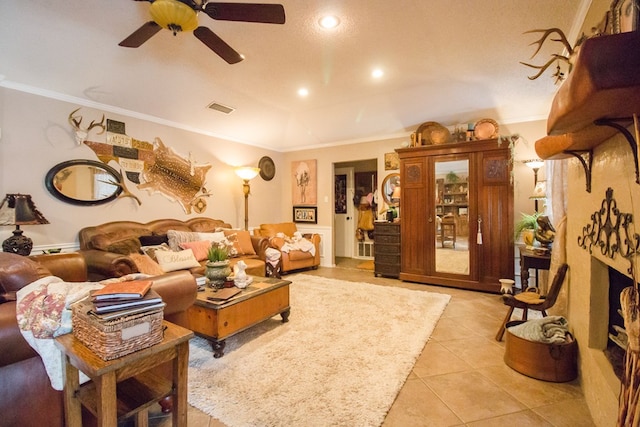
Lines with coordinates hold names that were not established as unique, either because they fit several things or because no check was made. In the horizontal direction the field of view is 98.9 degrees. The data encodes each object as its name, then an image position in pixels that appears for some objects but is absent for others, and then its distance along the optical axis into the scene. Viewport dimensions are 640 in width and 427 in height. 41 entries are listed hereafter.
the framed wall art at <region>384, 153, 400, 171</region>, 5.10
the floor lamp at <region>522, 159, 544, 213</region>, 3.78
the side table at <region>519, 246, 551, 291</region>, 2.75
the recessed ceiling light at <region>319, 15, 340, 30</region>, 2.32
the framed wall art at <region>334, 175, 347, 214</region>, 6.86
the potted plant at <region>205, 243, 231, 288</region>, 2.59
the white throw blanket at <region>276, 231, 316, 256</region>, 5.02
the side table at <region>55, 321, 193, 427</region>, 0.98
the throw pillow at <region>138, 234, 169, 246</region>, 3.54
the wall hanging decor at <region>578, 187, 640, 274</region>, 1.11
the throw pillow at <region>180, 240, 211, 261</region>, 3.72
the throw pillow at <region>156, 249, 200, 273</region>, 3.21
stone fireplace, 1.20
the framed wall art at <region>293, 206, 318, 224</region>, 6.04
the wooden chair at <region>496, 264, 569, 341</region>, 2.16
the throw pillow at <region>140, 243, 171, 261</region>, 3.30
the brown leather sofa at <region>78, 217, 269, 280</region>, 2.68
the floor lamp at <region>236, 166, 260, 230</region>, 5.02
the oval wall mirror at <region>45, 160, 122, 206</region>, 3.14
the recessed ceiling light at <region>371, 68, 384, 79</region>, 3.23
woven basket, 1.01
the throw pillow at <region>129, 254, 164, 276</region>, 2.77
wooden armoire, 3.83
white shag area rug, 1.61
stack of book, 1.04
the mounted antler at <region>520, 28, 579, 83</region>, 1.35
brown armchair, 4.93
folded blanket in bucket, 1.97
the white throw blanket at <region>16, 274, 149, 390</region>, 1.10
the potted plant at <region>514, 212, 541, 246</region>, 3.17
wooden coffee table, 2.20
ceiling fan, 1.61
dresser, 4.61
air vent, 4.08
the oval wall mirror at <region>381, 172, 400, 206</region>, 5.11
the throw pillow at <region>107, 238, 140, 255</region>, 3.12
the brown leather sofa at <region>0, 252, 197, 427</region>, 1.07
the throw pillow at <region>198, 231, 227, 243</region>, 4.05
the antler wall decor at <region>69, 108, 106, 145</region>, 3.26
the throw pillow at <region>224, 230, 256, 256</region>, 4.25
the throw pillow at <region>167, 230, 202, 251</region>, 3.76
